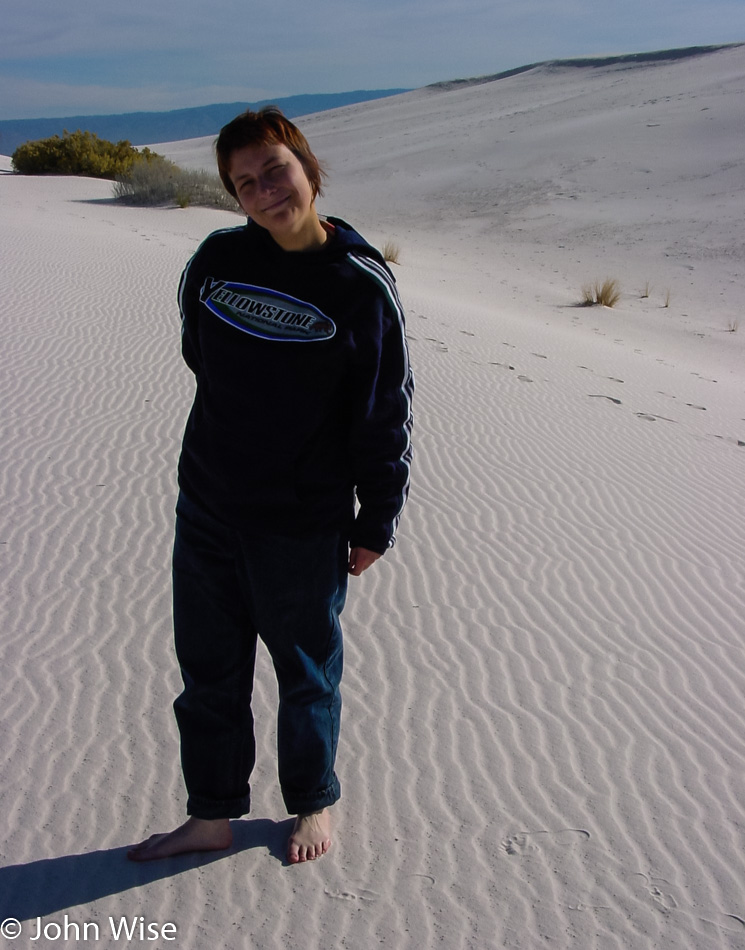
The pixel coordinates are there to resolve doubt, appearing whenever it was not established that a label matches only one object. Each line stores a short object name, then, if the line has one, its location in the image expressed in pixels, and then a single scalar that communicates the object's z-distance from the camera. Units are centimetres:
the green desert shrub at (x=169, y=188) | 2116
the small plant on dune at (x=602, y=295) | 1506
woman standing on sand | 195
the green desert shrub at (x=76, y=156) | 2620
